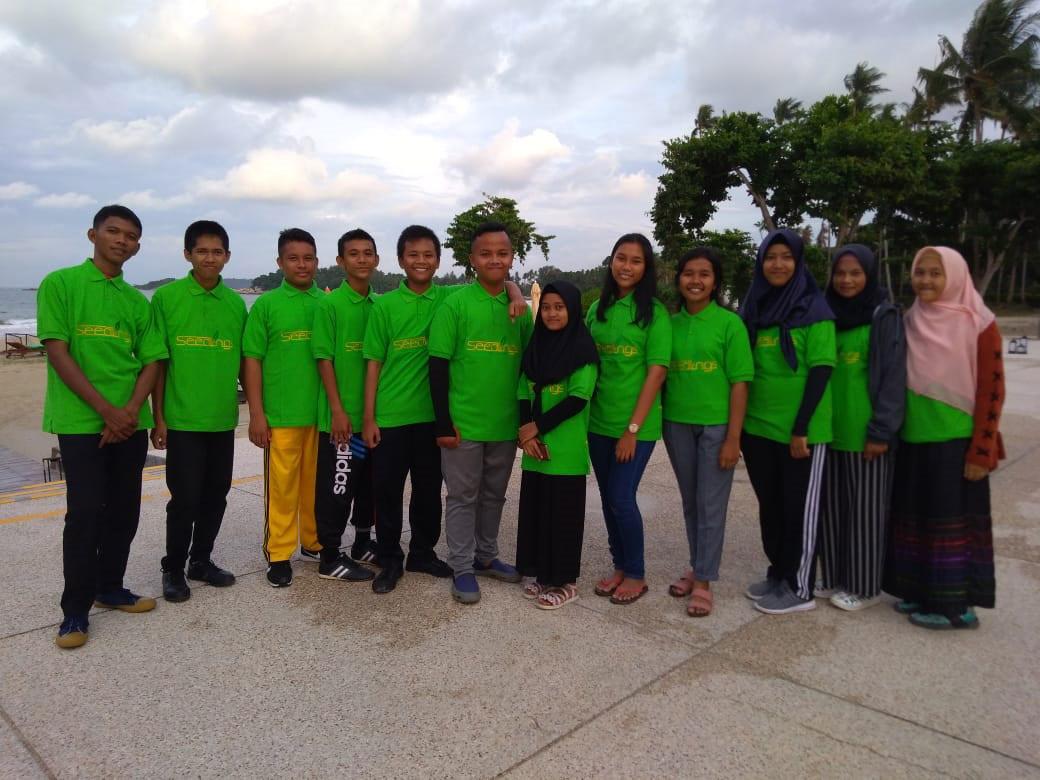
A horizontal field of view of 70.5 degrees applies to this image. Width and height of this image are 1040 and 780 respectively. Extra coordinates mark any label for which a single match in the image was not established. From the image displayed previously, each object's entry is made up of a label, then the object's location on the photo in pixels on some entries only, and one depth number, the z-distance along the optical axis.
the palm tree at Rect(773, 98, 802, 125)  41.22
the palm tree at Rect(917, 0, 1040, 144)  33.84
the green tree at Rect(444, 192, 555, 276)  39.91
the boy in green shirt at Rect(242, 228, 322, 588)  3.81
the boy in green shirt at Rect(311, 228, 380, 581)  3.81
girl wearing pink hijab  3.29
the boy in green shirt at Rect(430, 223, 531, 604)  3.62
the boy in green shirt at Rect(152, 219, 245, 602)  3.59
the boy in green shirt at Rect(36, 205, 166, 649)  3.18
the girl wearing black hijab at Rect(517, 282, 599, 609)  3.48
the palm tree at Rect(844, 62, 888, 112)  41.06
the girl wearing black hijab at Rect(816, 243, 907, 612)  3.37
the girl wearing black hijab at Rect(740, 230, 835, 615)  3.38
